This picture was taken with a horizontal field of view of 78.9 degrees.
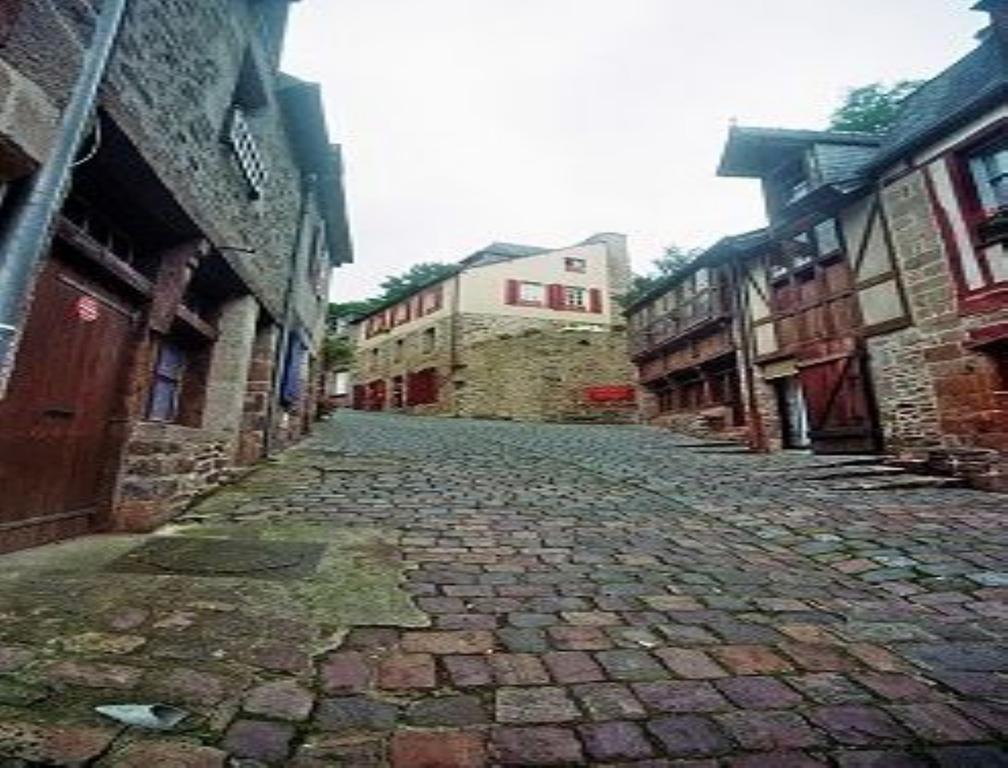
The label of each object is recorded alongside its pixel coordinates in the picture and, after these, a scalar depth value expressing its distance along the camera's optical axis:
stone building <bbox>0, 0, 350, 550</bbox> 3.05
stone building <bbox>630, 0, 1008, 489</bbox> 8.71
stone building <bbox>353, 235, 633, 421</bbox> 25.80
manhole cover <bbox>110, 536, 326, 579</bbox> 3.53
